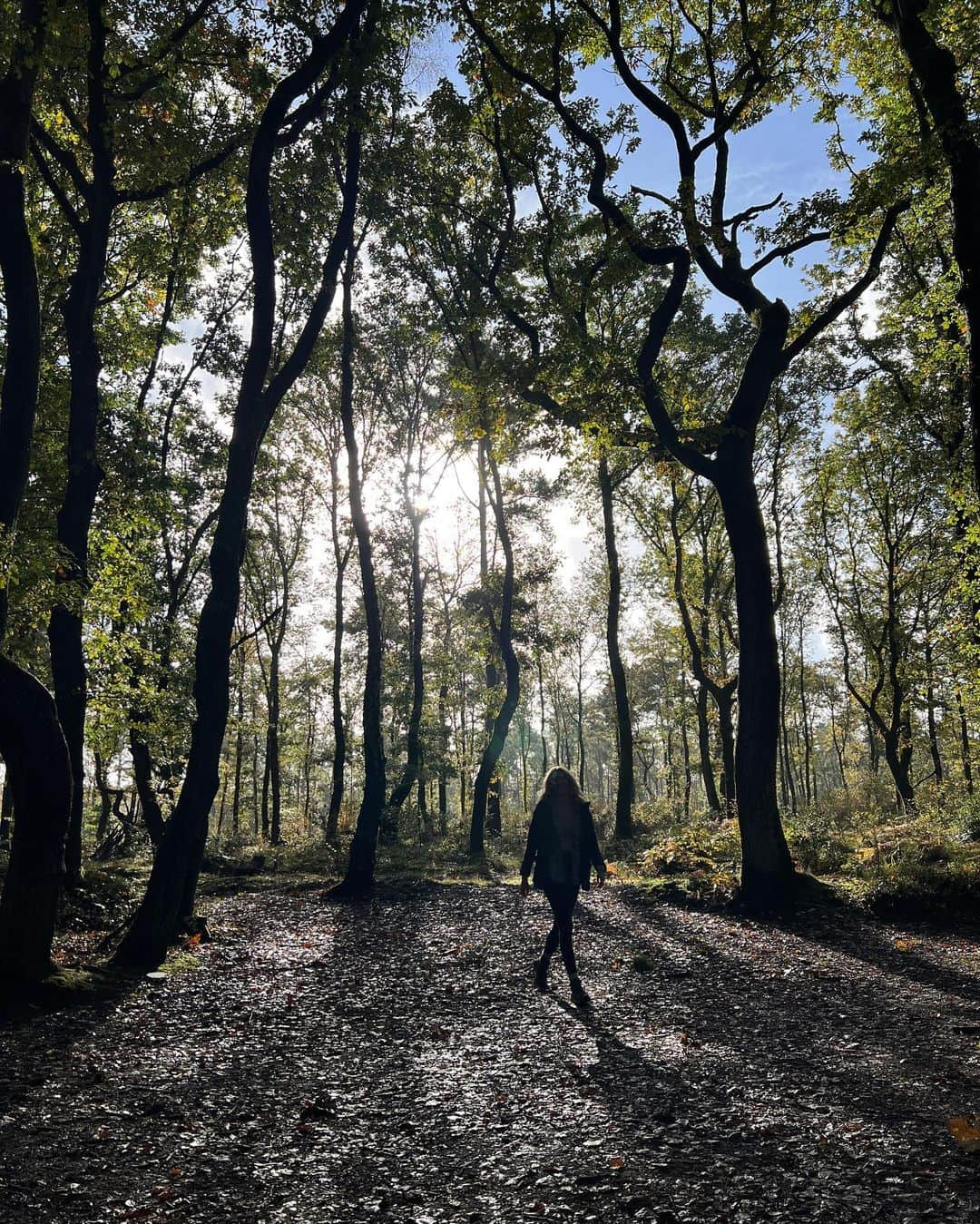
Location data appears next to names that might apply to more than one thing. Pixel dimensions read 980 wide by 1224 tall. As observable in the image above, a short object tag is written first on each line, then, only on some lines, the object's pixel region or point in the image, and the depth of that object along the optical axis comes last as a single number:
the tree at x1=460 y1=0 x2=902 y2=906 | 10.77
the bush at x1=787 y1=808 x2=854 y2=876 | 11.98
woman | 7.25
